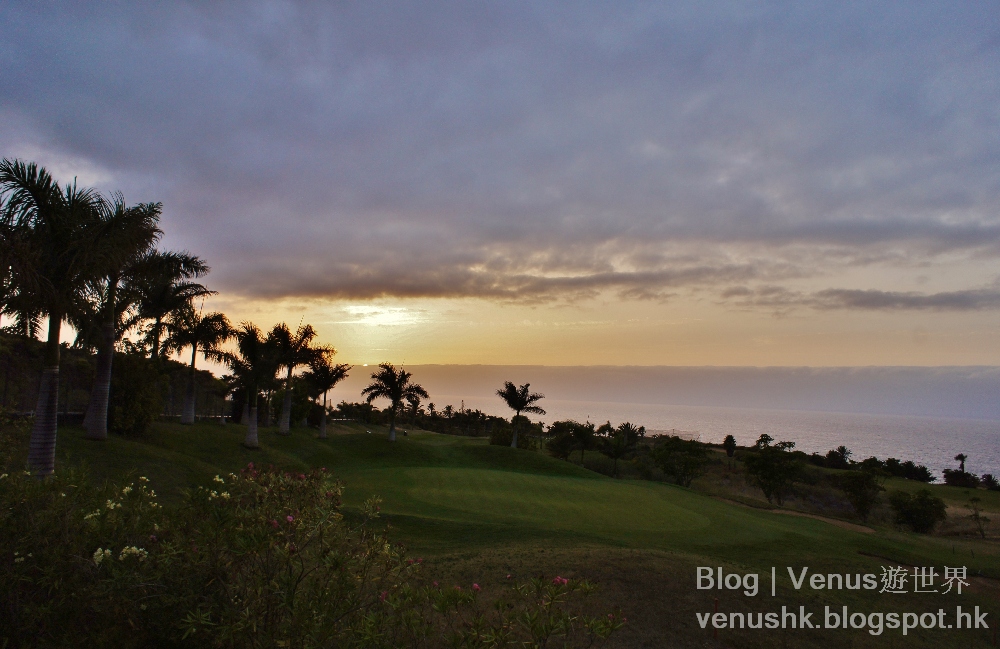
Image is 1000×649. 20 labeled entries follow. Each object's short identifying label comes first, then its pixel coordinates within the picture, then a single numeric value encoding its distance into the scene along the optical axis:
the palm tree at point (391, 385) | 42.88
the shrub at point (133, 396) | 21.80
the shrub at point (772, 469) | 44.38
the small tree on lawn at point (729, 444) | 84.57
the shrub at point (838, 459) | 76.94
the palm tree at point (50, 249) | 13.28
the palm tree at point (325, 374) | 41.16
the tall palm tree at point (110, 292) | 14.45
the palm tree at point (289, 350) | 33.44
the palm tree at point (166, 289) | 25.39
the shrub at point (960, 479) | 68.91
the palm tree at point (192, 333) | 30.11
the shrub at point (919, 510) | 36.53
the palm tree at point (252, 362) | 29.15
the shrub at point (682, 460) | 43.97
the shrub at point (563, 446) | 53.00
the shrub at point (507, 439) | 52.01
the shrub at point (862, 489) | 40.25
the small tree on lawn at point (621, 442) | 48.53
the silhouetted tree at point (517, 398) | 49.59
